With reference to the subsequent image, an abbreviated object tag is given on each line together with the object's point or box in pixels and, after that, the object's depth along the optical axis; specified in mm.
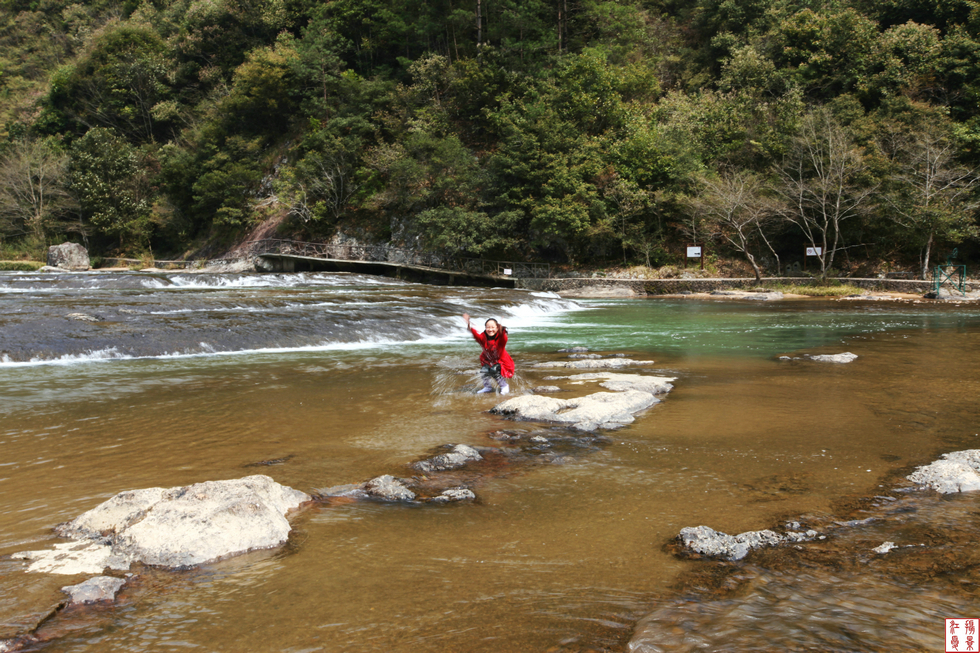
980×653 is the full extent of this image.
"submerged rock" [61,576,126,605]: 3043
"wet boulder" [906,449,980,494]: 4516
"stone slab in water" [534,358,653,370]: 9945
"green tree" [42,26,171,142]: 52625
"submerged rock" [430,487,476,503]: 4457
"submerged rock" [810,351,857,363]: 10655
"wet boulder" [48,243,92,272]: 39156
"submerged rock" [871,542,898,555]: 3551
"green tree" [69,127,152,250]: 44375
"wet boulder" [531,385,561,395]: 8336
